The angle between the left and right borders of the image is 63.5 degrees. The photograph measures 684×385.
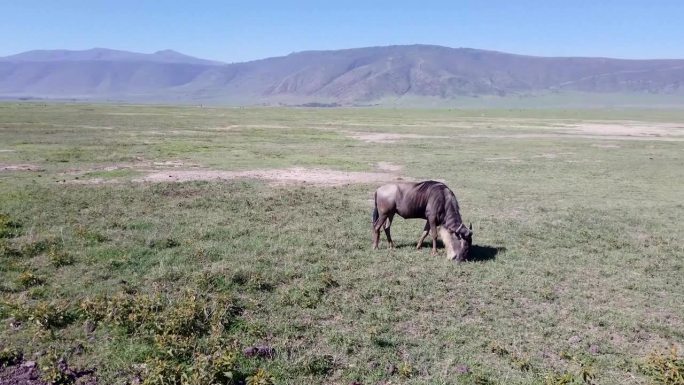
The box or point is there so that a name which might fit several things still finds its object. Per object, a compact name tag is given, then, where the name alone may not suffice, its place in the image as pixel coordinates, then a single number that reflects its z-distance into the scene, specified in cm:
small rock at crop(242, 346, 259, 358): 857
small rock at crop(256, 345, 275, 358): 863
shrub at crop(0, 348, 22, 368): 812
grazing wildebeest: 1369
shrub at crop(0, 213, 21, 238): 1391
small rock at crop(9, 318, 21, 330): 914
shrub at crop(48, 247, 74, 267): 1197
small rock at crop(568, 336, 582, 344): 940
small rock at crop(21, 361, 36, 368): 804
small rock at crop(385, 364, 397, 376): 830
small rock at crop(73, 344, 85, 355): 850
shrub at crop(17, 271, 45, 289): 1082
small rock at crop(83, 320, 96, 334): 915
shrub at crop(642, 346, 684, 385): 798
